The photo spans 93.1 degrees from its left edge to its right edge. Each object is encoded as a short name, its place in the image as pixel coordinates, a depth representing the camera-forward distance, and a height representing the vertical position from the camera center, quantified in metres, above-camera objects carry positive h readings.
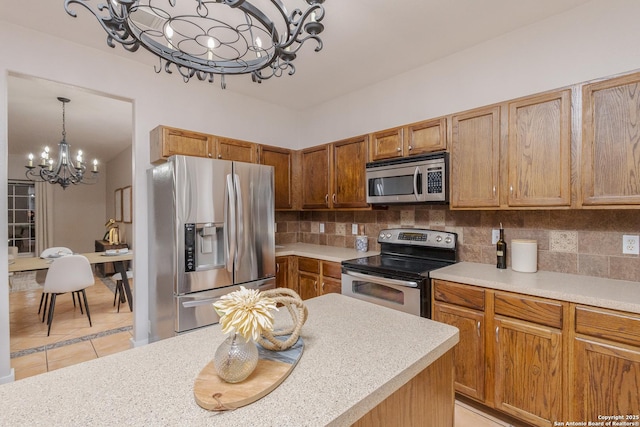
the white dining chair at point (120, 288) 4.30 -1.05
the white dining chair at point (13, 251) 4.95 -0.57
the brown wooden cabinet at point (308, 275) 2.87 -0.64
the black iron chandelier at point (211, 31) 1.07 +0.72
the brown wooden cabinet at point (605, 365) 1.46 -0.79
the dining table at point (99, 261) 3.31 -0.55
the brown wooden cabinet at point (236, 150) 2.99 +0.65
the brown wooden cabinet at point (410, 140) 2.45 +0.62
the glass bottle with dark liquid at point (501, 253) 2.25 -0.32
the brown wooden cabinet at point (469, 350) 1.95 -0.92
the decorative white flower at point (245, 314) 0.77 -0.26
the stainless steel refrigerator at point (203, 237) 2.34 -0.19
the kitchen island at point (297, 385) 0.69 -0.46
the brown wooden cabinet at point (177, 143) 2.64 +0.64
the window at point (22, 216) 6.59 +0.01
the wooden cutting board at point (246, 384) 0.71 -0.44
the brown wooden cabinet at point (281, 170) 3.41 +0.50
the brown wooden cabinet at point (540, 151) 1.87 +0.38
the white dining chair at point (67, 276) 3.43 -0.71
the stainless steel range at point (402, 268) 2.19 -0.45
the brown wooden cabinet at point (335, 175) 3.04 +0.41
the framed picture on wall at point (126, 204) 5.65 +0.20
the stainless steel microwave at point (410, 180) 2.40 +0.27
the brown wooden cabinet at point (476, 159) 2.15 +0.38
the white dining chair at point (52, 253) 4.02 -0.52
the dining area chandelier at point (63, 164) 4.13 +0.74
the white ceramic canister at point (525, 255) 2.10 -0.32
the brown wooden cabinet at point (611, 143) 1.66 +0.37
